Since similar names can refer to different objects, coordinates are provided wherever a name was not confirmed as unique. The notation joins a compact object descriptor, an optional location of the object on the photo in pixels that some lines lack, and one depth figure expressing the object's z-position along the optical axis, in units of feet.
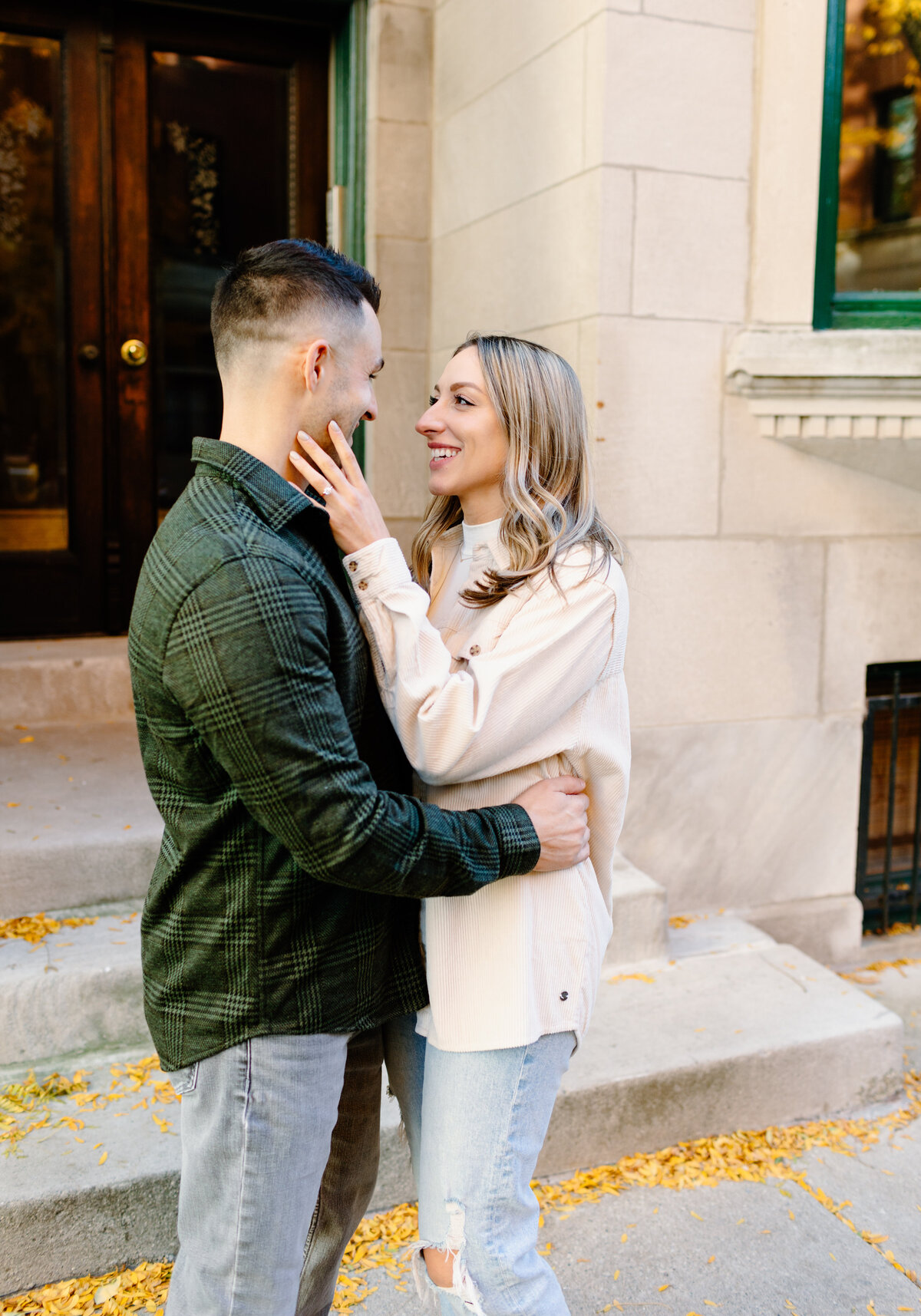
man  5.08
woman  5.89
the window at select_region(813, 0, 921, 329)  13.35
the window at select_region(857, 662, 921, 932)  15.16
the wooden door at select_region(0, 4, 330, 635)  16.60
